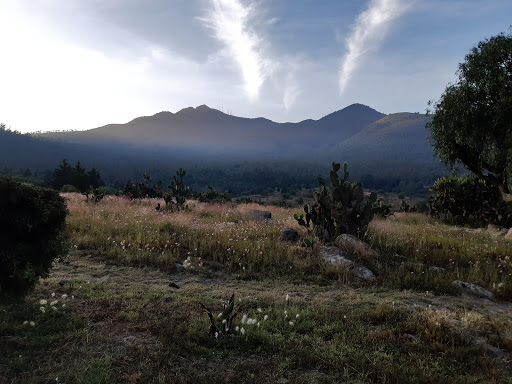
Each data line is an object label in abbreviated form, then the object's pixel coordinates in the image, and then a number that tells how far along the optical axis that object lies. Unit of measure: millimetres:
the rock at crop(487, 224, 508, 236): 13547
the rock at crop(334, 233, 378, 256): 8437
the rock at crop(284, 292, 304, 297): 5847
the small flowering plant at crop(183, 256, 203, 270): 7459
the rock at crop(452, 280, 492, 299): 6330
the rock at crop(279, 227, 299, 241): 10016
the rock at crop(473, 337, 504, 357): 3785
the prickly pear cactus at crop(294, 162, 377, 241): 10203
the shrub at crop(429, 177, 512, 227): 17219
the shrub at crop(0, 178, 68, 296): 4258
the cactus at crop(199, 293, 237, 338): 3917
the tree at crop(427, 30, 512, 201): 15820
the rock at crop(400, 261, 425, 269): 7505
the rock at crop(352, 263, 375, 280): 7166
